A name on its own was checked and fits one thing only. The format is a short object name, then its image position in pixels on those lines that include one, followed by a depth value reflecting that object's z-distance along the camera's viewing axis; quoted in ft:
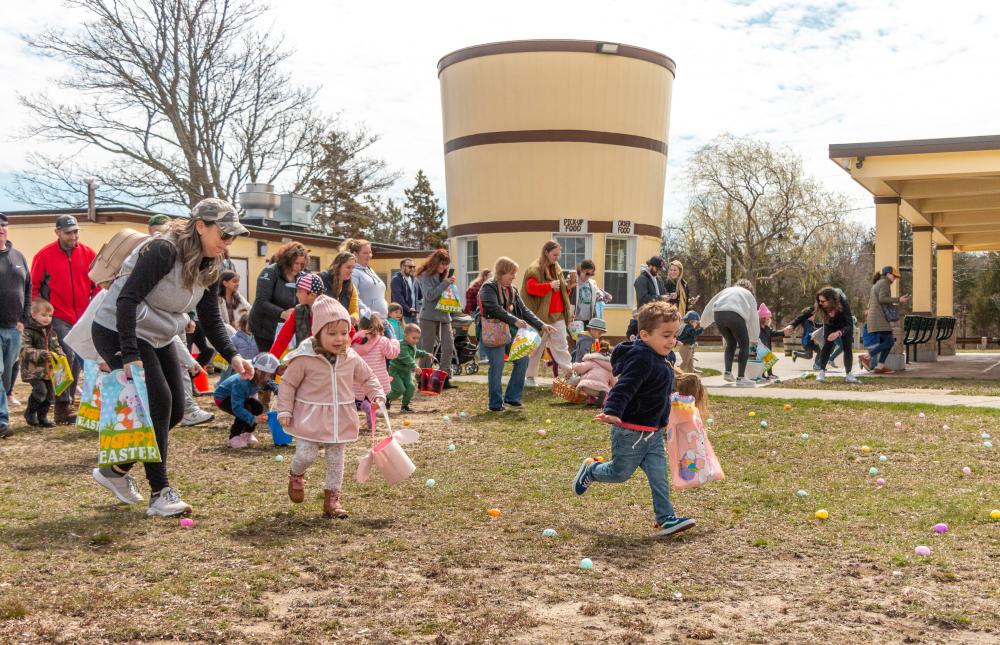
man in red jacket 34.22
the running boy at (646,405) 18.48
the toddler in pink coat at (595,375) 37.68
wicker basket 38.99
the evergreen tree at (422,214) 227.81
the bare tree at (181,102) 96.58
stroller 55.88
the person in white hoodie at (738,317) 46.47
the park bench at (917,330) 63.06
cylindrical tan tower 80.94
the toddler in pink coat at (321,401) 19.77
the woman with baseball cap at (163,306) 18.45
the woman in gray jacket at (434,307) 41.93
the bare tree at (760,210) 163.63
